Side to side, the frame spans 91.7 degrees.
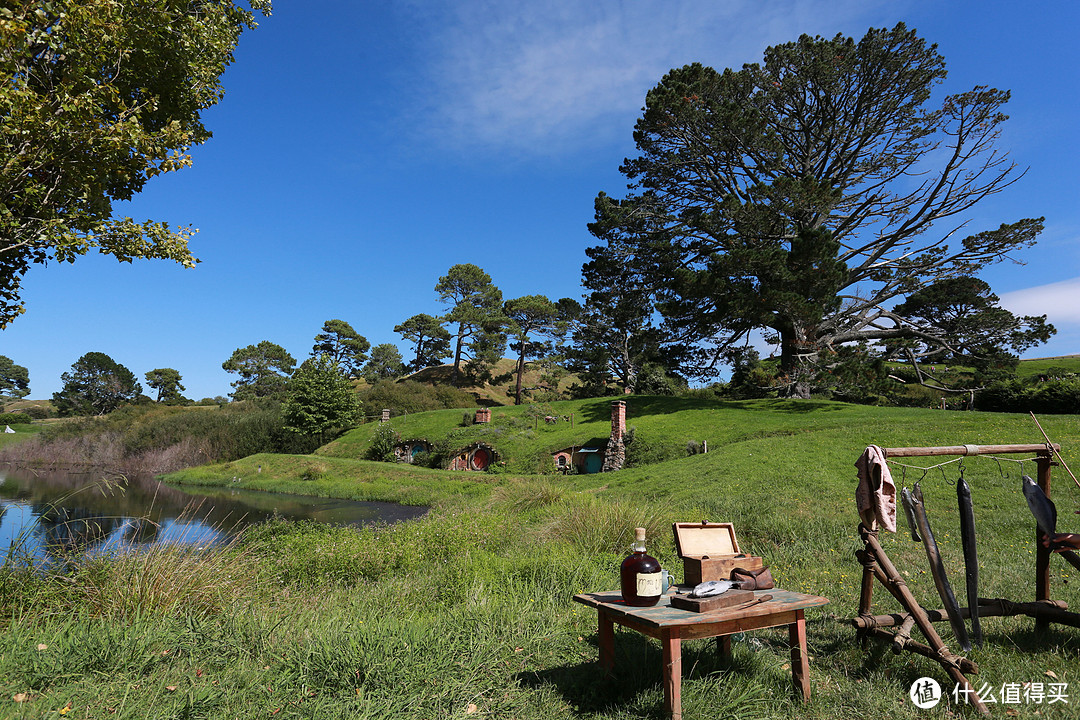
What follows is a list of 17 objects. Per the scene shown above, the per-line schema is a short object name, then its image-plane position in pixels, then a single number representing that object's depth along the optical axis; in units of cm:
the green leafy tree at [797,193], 2539
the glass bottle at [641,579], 353
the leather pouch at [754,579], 372
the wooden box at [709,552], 380
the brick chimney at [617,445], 2744
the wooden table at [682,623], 308
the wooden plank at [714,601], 329
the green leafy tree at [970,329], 2653
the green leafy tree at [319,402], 4581
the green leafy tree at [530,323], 6019
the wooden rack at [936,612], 360
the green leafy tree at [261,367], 7881
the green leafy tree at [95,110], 586
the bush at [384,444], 3988
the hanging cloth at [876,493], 388
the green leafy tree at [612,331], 3462
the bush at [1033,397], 2300
